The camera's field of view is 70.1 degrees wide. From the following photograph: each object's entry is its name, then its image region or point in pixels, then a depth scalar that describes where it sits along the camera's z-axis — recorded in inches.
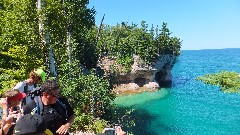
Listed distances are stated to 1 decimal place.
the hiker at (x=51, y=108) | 119.0
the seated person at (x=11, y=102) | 116.3
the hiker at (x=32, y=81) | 168.2
